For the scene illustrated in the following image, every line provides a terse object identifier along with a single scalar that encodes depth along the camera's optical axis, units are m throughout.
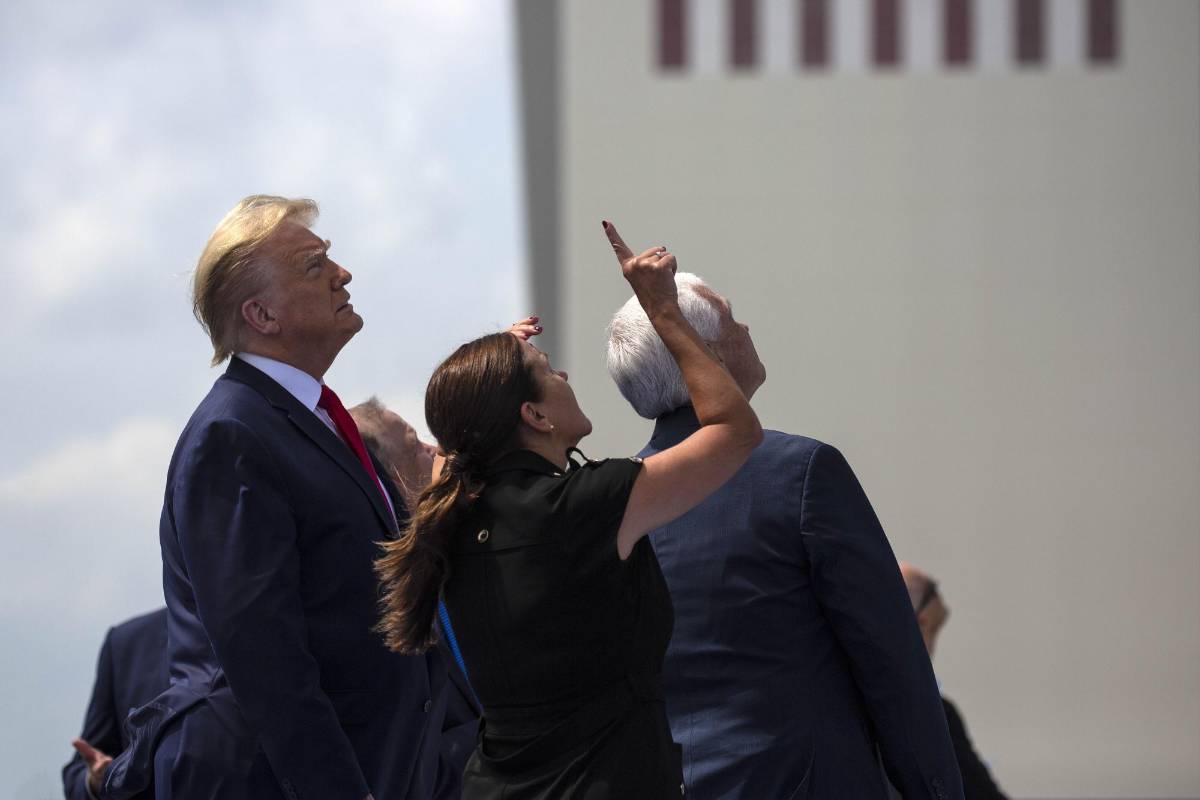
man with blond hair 13.77
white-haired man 13.96
